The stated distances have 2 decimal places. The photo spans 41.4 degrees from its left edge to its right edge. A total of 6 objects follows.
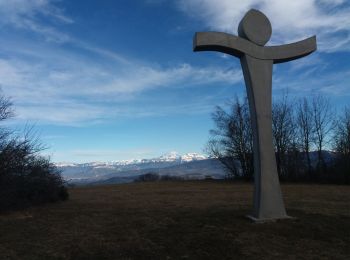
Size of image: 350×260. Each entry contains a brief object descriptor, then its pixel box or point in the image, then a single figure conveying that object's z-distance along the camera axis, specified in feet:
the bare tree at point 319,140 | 138.78
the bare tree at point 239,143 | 144.36
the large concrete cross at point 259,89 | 35.01
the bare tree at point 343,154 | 111.54
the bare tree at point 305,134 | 148.15
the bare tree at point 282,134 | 144.87
